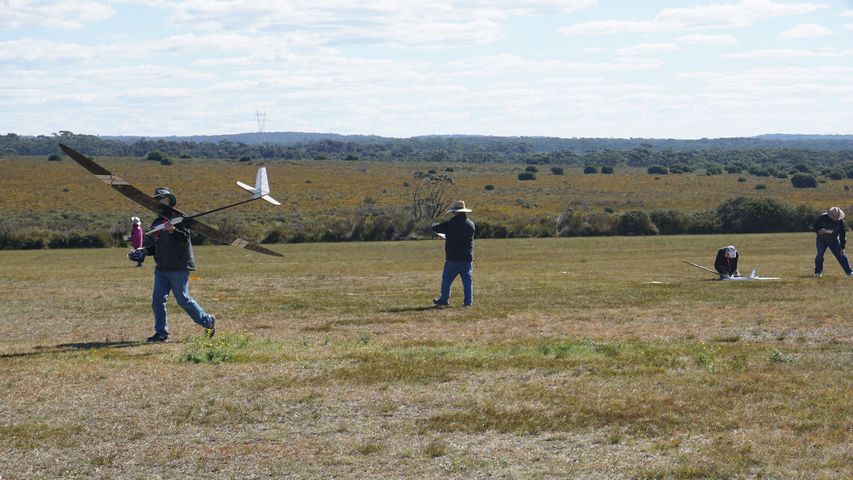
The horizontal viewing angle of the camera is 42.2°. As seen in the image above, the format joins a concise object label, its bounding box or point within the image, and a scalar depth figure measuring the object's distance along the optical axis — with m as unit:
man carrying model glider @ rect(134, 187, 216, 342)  15.09
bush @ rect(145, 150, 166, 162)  146.88
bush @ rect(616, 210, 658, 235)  54.55
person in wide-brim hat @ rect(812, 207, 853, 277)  25.88
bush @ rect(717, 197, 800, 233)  55.19
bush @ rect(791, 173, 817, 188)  103.88
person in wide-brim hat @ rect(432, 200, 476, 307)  20.30
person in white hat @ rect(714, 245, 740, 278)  25.77
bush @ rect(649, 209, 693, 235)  55.19
